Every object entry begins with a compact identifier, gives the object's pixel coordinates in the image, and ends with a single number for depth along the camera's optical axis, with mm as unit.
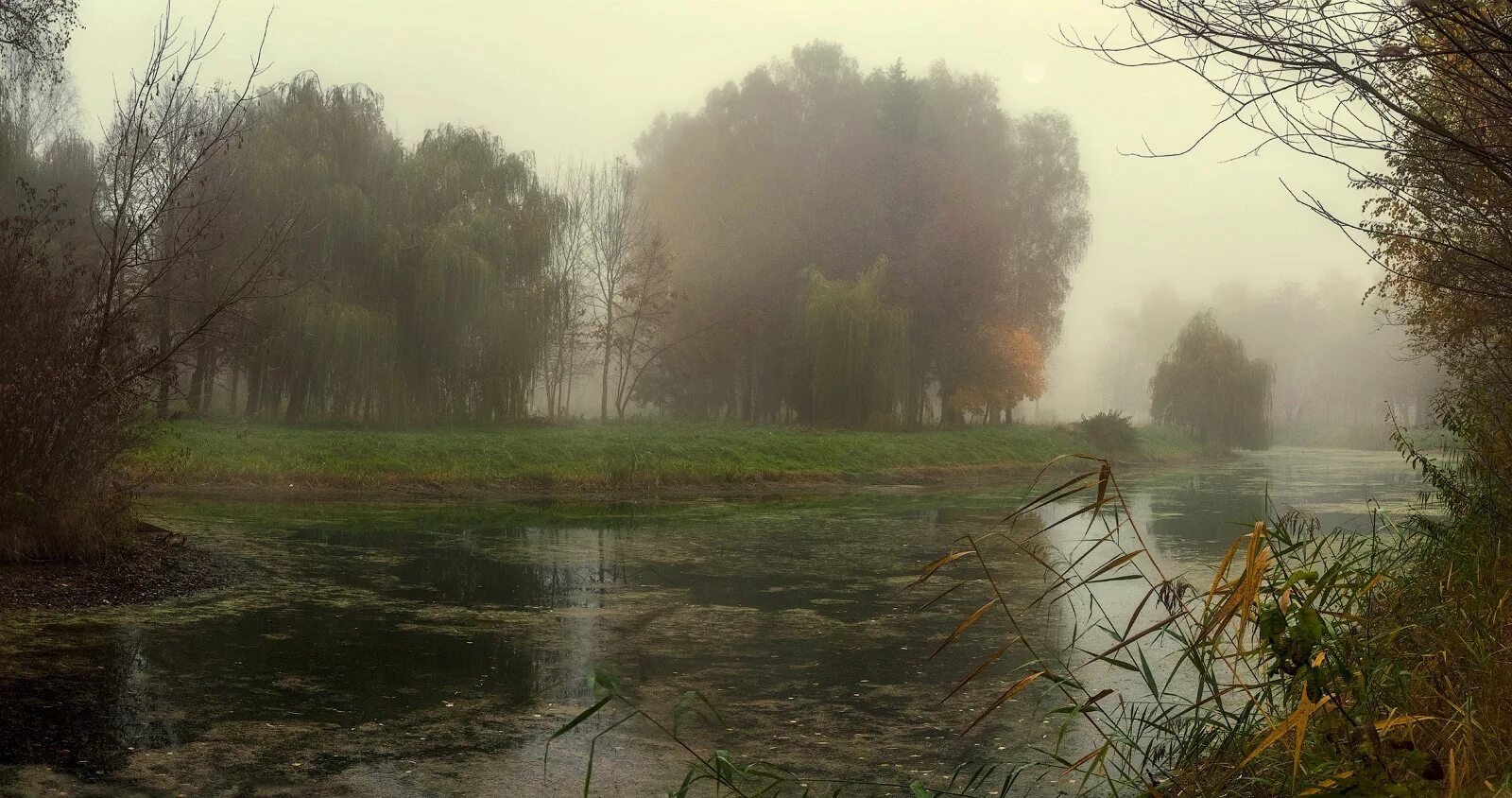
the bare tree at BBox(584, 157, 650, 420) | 36656
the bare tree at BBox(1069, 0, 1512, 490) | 3795
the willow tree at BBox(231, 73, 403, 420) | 24453
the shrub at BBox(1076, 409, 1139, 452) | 38969
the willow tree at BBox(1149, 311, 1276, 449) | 43688
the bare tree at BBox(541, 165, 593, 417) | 28672
